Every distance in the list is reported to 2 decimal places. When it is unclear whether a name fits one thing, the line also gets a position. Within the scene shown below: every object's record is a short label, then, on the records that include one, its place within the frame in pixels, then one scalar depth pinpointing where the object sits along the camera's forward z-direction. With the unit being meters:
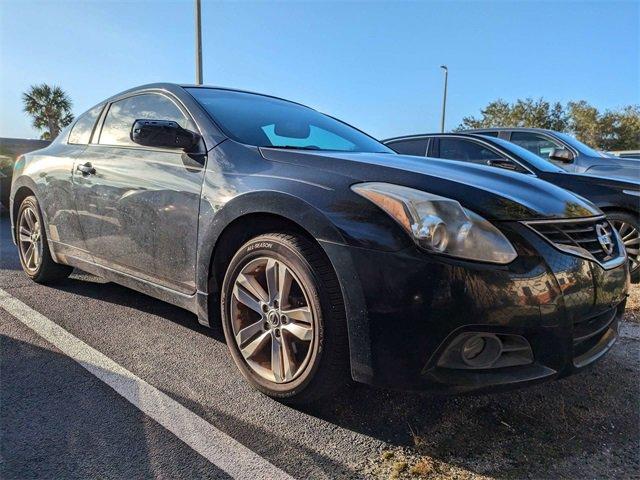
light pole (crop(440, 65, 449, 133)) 25.34
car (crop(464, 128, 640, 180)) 5.61
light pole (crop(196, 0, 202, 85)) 11.62
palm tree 30.39
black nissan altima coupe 1.86
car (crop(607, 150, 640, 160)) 10.68
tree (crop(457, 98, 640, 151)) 33.56
